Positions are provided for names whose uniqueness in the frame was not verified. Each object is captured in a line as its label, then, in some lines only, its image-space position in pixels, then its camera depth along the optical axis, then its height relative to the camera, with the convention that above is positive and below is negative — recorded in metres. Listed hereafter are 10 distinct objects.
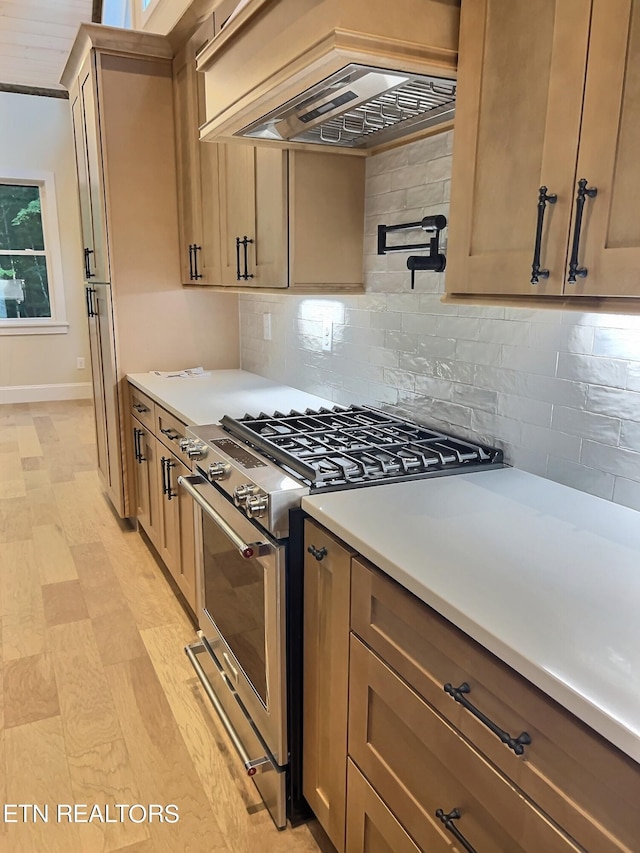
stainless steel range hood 1.47 +0.48
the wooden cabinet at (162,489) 2.53 -0.91
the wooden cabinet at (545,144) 0.99 +0.25
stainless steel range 1.55 -0.65
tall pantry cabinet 3.07 +0.30
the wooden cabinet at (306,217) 2.15 +0.24
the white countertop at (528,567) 0.82 -0.48
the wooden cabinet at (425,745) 0.80 -0.71
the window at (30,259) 6.64 +0.24
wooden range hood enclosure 1.27 +0.52
